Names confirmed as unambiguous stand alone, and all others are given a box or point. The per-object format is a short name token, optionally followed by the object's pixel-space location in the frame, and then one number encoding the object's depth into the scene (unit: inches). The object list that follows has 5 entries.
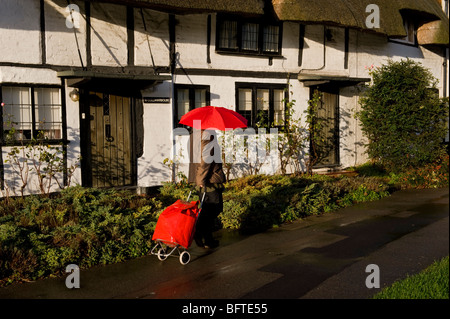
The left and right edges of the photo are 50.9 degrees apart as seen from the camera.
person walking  266.1
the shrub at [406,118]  524.7
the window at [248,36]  494.6
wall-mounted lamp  404.4
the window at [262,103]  512.1
